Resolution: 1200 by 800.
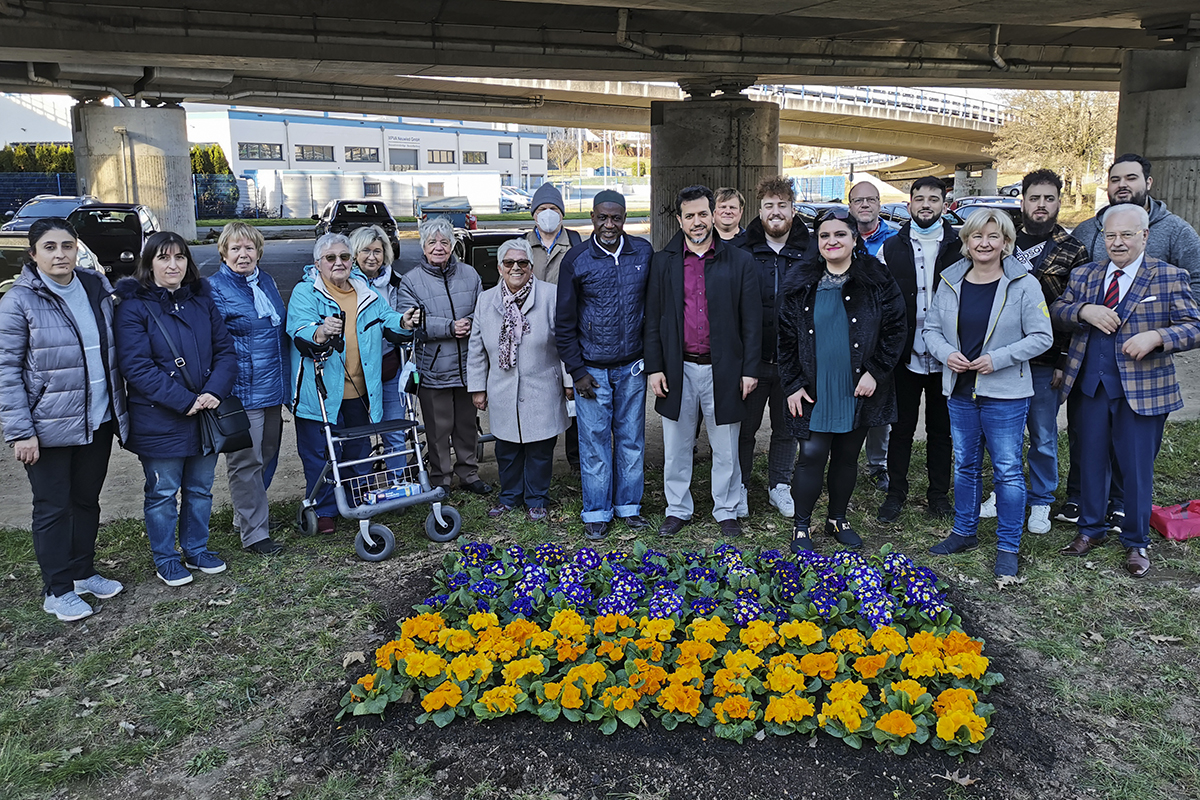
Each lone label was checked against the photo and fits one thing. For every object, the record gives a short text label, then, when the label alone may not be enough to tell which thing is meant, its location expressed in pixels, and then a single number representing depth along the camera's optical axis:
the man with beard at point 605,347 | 5.81
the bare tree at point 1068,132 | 36.59
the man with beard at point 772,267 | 5.86
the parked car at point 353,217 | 24.23
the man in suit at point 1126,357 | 5.09
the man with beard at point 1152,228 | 5.51
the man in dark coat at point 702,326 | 5.60
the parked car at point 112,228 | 19.17
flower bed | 3.70
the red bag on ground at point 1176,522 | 5.68
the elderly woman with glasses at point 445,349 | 6.38
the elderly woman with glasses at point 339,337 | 5.66
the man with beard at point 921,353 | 5.89
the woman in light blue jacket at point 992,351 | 5.15
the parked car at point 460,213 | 25.27
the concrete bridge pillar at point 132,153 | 24.09
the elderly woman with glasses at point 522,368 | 6.12
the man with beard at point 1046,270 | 5.58
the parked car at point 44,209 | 20.64
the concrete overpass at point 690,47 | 14.38
